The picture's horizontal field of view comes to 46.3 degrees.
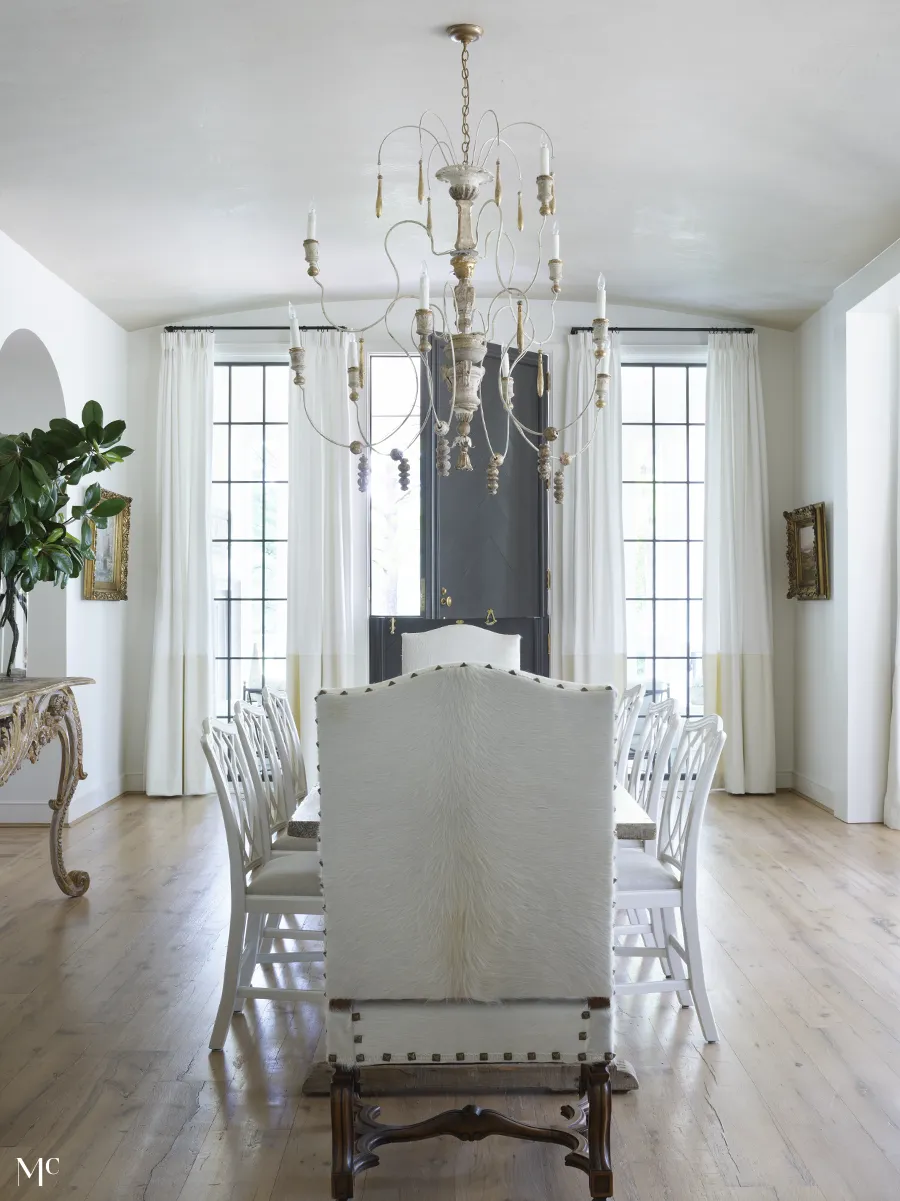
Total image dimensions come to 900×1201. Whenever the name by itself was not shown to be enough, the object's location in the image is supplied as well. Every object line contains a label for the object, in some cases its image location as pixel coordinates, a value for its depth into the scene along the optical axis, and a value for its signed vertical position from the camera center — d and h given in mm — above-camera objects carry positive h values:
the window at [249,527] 7141 +560
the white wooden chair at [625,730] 4160 -477
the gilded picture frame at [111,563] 6261 +277
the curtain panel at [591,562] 6859 +319
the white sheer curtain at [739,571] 6832 +265
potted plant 4461 +485
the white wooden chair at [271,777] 3256 -558
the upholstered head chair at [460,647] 5094 -179
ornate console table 3914 -502
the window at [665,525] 7230 +596
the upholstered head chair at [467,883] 2035 -544
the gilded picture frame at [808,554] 6367 +359
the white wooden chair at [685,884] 2980 -790
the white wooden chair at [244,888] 2941 -791
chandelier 3023 +848
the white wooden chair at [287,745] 3721 -496
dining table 2729 -1234
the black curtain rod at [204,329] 6957 +1853
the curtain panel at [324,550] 6809 +390
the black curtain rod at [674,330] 6985 +1885
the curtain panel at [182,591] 6781 +113
